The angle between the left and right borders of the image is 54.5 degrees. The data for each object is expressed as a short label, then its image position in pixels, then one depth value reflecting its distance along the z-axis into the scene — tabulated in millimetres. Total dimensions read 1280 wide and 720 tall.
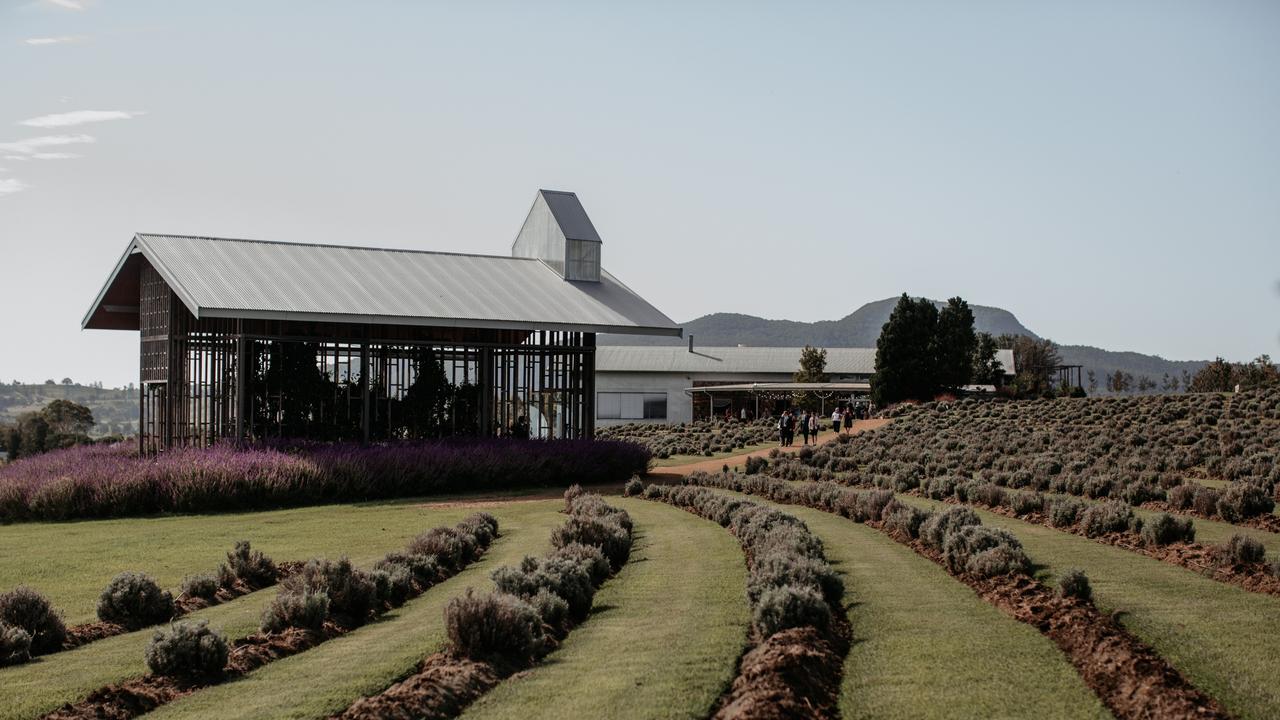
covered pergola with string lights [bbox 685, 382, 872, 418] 67562
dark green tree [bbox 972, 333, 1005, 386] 83438
